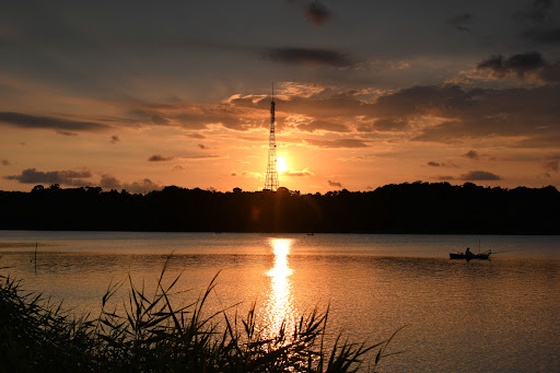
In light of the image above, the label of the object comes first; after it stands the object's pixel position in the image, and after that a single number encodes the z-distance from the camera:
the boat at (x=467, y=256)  132.90
